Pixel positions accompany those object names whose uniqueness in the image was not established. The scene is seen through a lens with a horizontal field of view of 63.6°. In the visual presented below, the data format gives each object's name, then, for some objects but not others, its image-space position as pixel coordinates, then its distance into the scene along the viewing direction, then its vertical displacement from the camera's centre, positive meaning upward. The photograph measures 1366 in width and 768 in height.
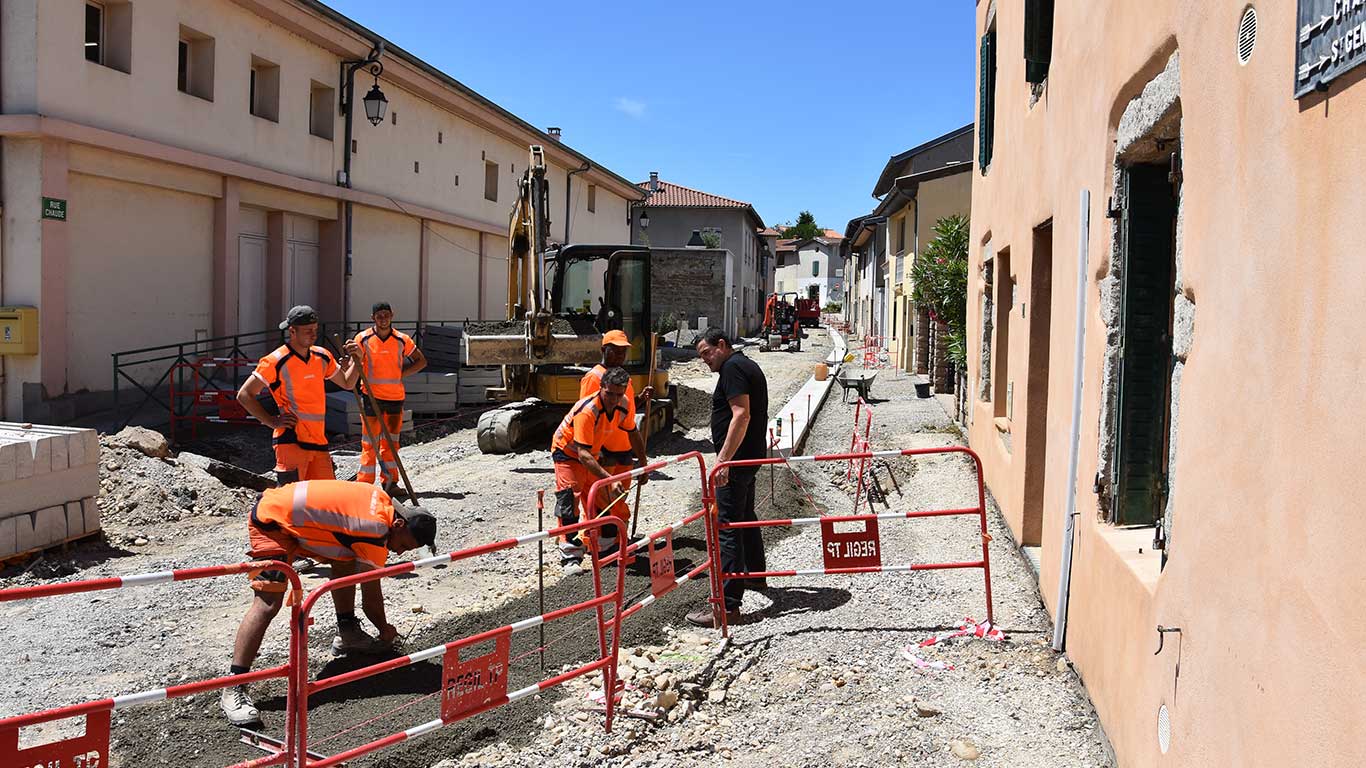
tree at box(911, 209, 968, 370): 18.41 +1.62
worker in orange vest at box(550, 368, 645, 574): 7.31 -0.55
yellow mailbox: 12.53 +0.26
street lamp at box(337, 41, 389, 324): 19.27 +4.55
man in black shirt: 6.75 -0.45
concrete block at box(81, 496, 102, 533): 8.52 -1.24
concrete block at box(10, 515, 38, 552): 7.88 -1.32
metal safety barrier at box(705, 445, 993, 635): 6.66 -1.10
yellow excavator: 13.20 +0.52
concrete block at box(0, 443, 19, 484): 7.77 -0.77
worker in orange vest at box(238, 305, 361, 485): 7.38 -0.30
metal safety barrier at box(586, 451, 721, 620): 5.88 -1.06
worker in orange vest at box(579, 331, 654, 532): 7.70 -0.54
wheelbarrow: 18.37 -0.23
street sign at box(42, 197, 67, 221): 12.63 +1.67
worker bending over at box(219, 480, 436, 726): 4.98 -0.79
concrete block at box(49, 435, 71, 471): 8.23 -0.74
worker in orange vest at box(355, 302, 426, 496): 9.93 -0.04
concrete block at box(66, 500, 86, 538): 8.38 -1.27
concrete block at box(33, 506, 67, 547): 8.08 -1.28
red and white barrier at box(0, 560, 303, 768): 3.20 -1.10
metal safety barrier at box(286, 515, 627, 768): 3.81 -1.26
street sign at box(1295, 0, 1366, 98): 2.32 +0.75
